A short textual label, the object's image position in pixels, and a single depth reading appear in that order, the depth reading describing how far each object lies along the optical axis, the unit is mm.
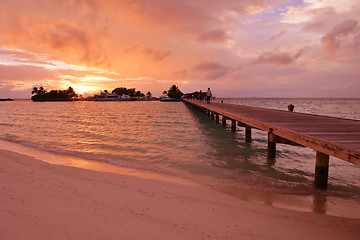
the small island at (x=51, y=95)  160375
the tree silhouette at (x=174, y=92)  157725
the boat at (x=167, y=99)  133862
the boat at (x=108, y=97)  156875
